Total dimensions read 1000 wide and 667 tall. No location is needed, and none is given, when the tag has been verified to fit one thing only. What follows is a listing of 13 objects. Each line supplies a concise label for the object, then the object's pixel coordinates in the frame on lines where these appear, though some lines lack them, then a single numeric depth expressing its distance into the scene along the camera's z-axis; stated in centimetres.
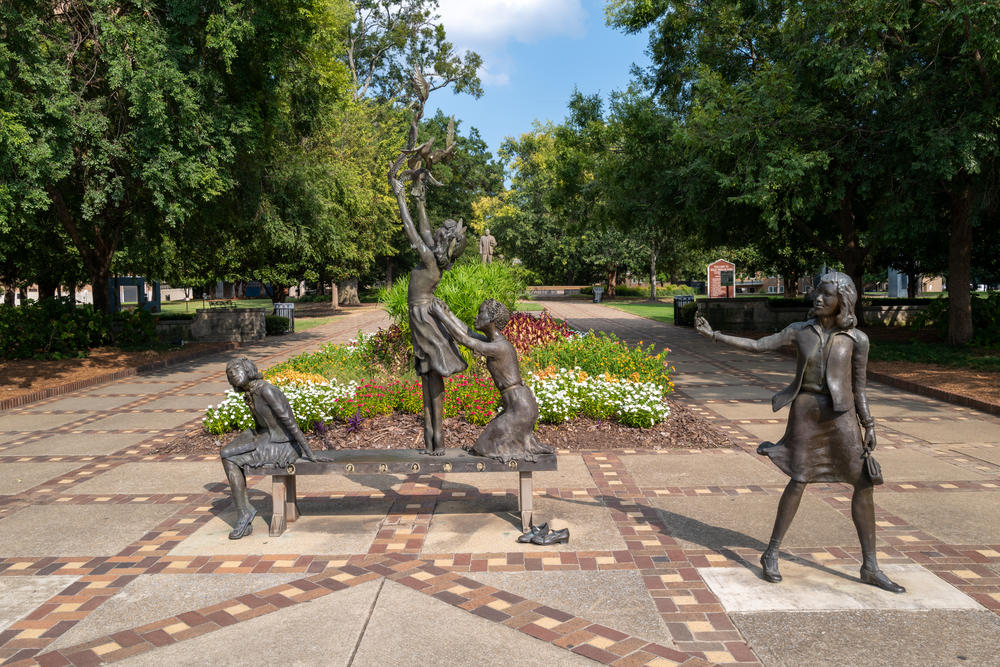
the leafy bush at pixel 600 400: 870
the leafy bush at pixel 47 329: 1630
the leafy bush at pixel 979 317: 1636
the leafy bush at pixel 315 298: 5534
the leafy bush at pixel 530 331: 1157
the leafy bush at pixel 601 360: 1008
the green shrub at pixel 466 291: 1068
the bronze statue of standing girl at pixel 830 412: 438
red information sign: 3117
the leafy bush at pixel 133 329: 1888
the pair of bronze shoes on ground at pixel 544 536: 517
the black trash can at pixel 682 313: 2692
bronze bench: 544
